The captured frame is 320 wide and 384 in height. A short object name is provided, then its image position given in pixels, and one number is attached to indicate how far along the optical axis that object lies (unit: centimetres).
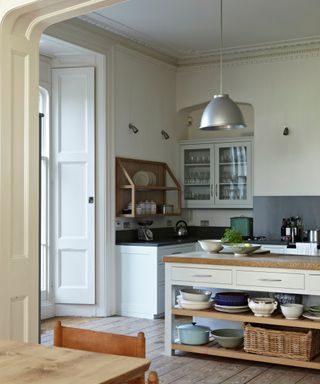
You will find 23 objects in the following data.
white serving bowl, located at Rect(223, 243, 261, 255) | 536
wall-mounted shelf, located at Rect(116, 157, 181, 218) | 733
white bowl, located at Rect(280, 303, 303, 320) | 472
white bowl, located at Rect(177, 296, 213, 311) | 514
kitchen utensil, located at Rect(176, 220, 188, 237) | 812
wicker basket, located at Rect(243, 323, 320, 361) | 471
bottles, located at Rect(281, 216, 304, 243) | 742
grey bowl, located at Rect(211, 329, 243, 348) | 508
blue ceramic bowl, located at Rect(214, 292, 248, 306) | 501
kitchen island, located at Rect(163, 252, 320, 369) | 471
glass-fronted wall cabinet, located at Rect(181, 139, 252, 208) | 812
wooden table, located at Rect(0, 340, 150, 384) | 188
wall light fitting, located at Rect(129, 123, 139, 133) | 756
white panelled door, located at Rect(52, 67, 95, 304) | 711
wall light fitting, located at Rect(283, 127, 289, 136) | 776
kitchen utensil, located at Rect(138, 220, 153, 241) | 762
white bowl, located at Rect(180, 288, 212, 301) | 515
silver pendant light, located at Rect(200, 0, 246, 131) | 541
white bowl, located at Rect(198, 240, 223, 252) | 551
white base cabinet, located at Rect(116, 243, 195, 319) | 705
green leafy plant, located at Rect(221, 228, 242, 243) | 556
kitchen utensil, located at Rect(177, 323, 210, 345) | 524
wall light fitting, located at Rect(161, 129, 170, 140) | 826
